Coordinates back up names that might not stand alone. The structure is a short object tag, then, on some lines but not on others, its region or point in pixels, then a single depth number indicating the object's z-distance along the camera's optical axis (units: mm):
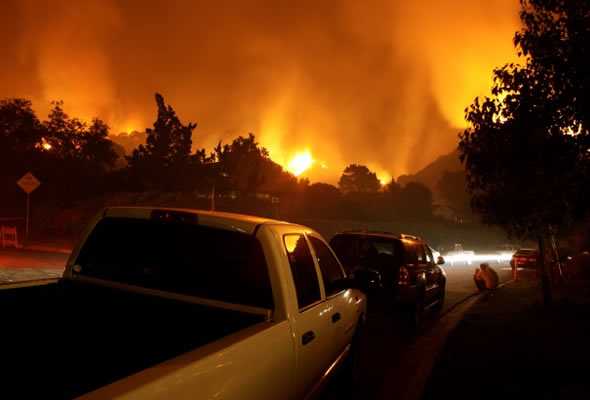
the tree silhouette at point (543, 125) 8516
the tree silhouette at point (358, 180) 76750
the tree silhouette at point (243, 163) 47312
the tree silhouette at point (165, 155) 44469
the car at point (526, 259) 24562
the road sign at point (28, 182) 19022
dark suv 9141
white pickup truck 2031
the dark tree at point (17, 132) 41438
